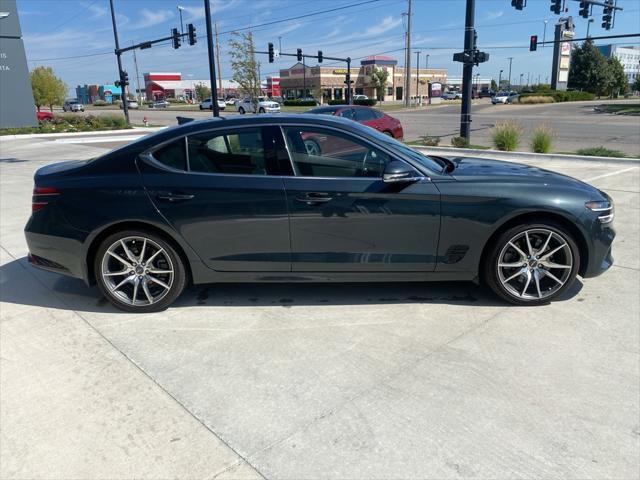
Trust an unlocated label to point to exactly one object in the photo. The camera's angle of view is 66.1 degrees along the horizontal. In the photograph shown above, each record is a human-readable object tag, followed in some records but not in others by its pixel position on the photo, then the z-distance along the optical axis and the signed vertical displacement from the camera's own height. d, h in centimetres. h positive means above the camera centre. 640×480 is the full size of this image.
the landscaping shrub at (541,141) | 1348 -113
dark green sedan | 381 -84
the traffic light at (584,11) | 2781 +481
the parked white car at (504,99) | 6931 +7
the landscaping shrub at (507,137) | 1423 -105
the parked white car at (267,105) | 4581 +5
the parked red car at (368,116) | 1478 -38
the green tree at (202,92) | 10025 +308
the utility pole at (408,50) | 5441 +559
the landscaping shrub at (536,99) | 6081 -4
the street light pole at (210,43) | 1627 +212
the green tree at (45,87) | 4262 +210
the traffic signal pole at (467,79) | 1586 +69
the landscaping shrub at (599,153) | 1270 -142
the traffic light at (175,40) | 3183 +429
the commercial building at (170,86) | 12288 +551
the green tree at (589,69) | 7275 +405
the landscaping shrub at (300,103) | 6998 +27
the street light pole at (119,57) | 3070 +334
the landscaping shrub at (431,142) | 1628 -131
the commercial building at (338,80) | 8875 +432
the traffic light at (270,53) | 4047 +415
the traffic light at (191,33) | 2958 +434
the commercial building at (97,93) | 12000 +434
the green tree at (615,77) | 7389 +291
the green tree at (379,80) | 8238 +375
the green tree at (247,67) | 1997 +156
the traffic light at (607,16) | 2922 +463
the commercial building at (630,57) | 15230 +1203
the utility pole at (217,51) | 6029 +679
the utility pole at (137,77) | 9706 +618
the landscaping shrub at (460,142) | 1549 -127
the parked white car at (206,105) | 6694 +34
